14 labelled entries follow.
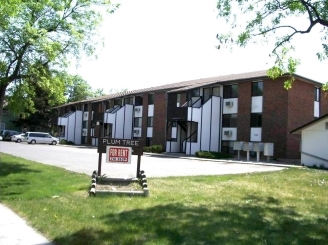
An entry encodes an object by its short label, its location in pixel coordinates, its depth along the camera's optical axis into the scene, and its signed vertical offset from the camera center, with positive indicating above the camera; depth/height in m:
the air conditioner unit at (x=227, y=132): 33.73 +0.78
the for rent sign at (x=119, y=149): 11.41 -0.35
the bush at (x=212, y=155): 30.02 -1.11
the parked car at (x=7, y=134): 57.40 -0.26
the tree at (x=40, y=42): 15.52 +3.84
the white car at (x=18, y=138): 52.58 -0.68
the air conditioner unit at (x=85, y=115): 58.88 +3.16
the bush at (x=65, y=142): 56.28 -1.06
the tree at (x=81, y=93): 82.44 +9.38
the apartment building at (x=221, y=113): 29.73 +2.55
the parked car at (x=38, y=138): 49.91 -0.58
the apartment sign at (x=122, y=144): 11.41 -0.20
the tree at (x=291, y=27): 10.01 +3.21
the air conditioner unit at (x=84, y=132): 58.41 +0.56
